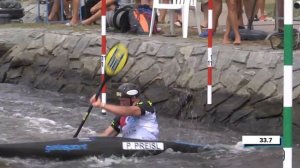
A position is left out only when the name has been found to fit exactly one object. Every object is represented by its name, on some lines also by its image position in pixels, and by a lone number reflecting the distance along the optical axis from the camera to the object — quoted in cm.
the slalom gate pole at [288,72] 926
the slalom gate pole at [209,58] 1825
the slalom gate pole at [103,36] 1764
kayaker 1511
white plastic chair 2341
